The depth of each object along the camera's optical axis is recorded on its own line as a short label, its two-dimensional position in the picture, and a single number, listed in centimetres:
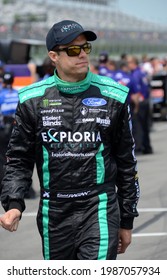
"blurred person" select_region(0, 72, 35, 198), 1262
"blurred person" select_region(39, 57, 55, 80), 1409
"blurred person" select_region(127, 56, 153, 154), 1689
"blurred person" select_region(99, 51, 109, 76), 1870
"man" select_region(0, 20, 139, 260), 440
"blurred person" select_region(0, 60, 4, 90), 1487
